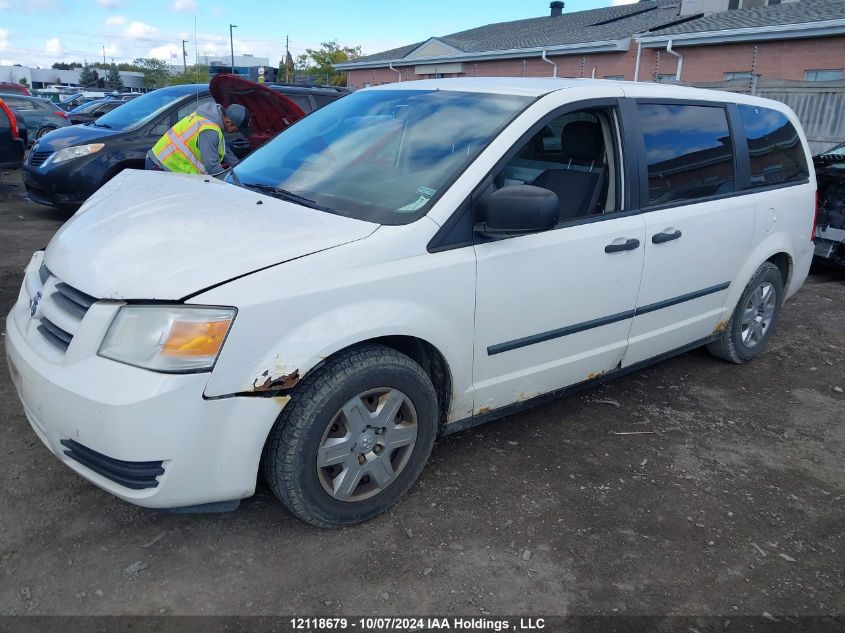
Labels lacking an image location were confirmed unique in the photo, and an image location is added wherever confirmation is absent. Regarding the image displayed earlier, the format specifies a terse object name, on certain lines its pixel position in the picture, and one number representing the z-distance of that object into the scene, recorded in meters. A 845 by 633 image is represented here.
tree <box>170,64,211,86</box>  58.84
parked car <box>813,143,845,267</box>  6.75
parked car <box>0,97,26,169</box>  9.38
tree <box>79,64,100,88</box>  76.22
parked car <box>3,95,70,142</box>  15.68
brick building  15.24
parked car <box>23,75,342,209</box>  6.93
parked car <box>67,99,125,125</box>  13.05
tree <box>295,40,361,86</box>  53.47
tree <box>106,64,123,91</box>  72.41
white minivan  2.28
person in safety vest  5.62
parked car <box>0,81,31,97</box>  19.92
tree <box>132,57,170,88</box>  73.25
